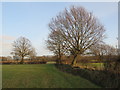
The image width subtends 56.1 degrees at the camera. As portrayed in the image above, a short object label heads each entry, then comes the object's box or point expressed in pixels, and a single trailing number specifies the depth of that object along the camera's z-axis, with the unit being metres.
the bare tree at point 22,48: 36.53
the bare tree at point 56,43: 18.96
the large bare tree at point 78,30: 18.44
